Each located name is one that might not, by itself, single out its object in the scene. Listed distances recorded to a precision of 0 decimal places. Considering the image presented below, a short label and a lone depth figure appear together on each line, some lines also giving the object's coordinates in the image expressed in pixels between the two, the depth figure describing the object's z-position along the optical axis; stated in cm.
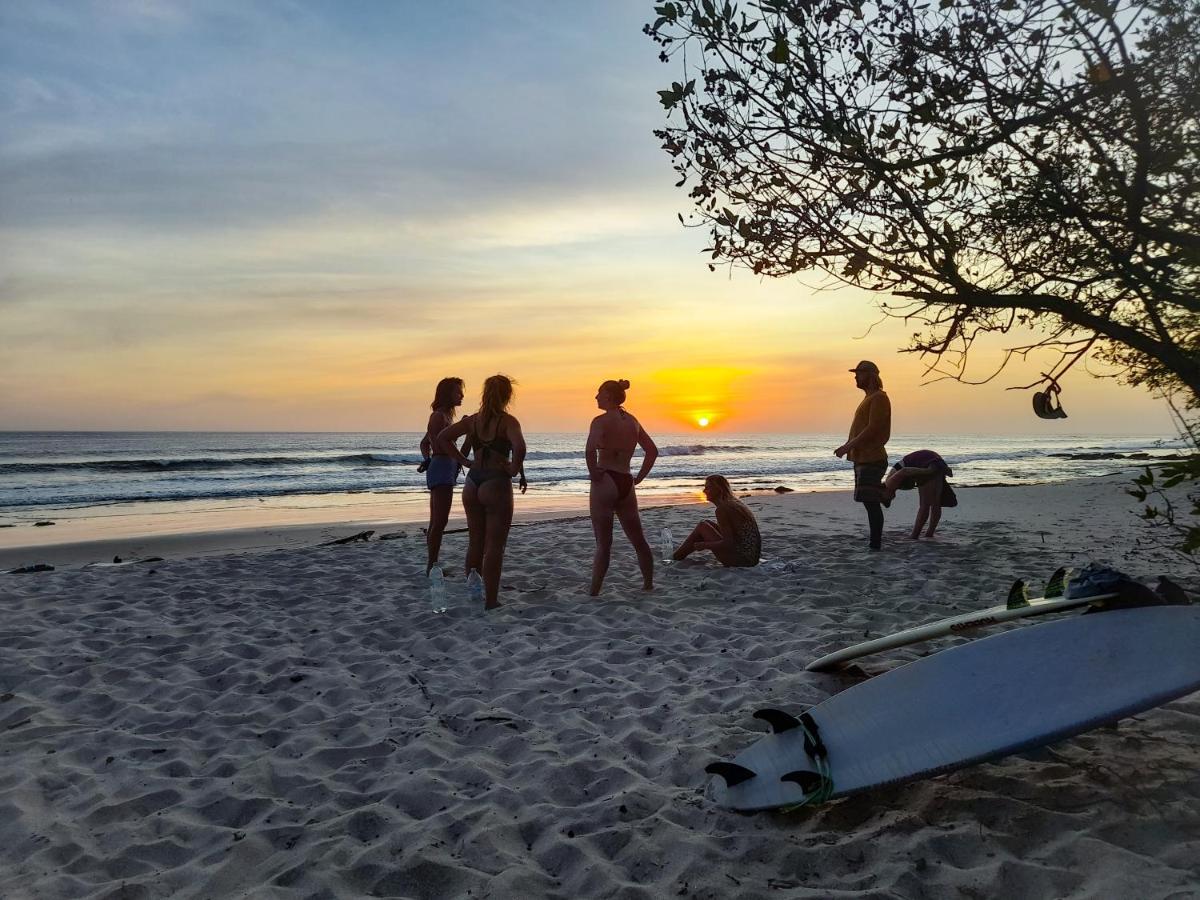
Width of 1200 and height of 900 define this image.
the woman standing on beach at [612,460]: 697
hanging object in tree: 351
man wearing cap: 870
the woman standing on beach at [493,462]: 658
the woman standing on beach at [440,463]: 764
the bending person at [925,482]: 966
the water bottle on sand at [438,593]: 675
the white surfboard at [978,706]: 299
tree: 347
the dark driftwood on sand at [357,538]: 1108
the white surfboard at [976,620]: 387
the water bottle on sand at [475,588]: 710
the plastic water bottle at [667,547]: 922
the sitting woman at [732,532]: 832
